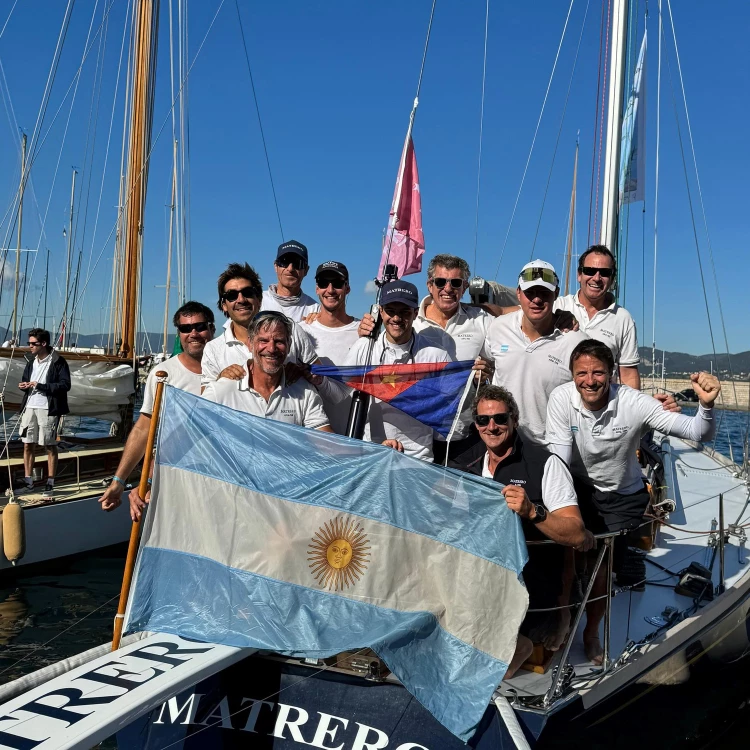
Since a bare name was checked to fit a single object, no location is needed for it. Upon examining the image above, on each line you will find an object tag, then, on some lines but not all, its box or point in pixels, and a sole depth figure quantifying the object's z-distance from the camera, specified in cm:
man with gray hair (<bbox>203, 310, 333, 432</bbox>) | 469
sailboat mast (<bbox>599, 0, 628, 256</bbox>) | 950
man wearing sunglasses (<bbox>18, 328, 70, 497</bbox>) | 1177
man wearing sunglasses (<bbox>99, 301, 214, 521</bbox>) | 538
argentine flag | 412
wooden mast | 1455
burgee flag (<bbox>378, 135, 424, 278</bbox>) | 758
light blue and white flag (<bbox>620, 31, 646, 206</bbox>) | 977
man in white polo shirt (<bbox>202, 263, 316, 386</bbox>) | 519
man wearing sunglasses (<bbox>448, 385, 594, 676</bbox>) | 421
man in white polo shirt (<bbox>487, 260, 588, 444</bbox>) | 539
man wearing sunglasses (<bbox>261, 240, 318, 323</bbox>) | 654
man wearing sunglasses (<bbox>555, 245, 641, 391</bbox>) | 611
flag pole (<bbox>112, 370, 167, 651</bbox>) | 447
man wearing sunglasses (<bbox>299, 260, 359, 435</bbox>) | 567
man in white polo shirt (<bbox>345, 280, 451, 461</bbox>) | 526
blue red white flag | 517
